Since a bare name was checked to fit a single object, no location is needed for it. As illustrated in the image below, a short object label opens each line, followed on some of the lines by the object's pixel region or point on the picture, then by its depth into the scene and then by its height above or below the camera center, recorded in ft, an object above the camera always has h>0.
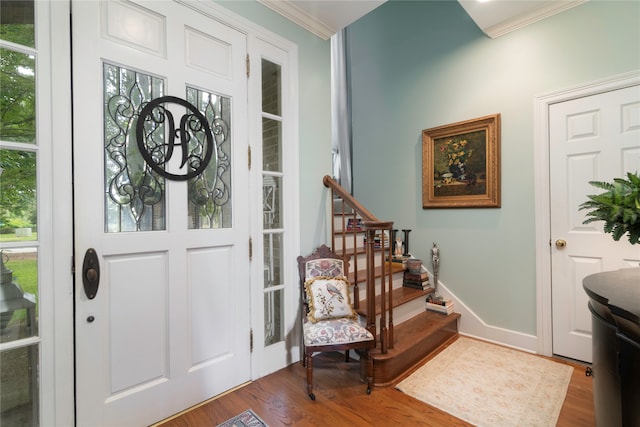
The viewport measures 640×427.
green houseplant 3.53 +0.01
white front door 4.63 +0.11
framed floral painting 8.77 +1.56
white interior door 6.82 +0.62
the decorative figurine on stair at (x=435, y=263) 9.87 -1.80
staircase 6.47 -2.86
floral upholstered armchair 5.95 -2.34
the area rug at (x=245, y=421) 5.16 -3.83
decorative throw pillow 6.61 -2.04
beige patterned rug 5.49 -3.95
